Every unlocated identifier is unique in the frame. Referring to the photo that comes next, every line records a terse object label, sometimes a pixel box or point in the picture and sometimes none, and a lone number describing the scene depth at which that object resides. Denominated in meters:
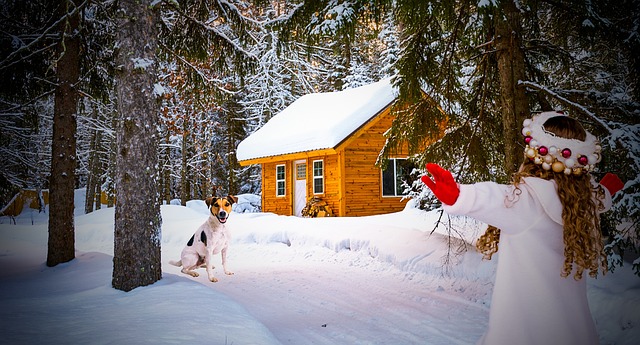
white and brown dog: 7.84
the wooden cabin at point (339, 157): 17.52
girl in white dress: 2.28
